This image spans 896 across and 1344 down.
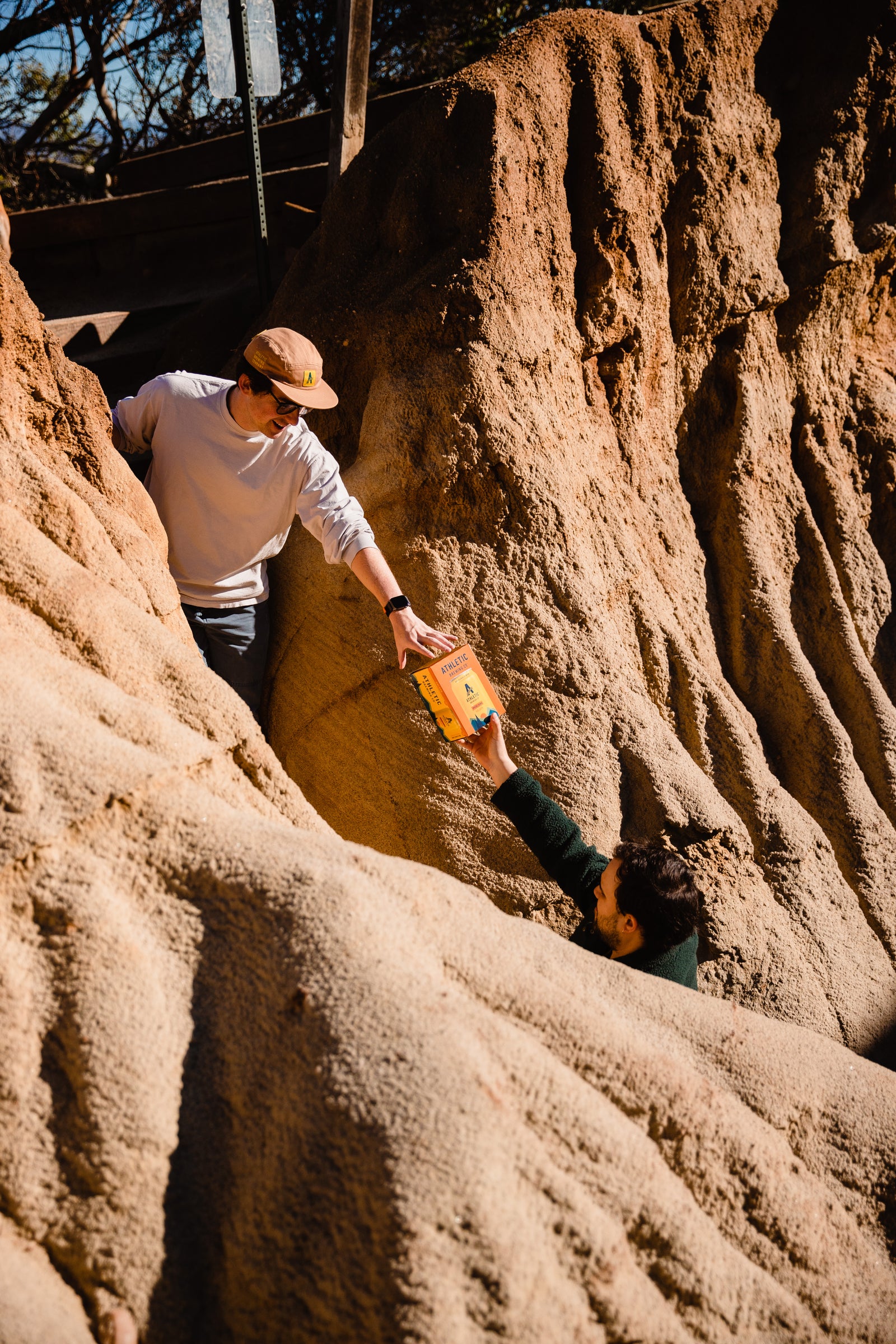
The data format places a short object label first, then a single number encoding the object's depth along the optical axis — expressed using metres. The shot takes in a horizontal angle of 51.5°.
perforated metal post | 3.23
